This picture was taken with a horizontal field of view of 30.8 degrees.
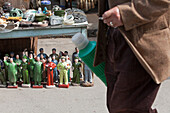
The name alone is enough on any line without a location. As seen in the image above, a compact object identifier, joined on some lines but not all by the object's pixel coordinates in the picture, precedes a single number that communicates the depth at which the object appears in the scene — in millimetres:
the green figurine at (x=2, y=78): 3879
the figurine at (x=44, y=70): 3873
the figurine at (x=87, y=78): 3871
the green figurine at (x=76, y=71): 3898
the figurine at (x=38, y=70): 3797
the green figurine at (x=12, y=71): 3803
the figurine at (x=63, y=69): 3812
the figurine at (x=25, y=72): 3813
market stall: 3725
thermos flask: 1884
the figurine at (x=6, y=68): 3916
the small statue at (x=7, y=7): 4476
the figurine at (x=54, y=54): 4129
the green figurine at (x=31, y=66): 3842
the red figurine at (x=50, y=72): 3834
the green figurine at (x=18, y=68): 3858
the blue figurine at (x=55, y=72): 3909
